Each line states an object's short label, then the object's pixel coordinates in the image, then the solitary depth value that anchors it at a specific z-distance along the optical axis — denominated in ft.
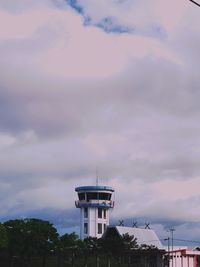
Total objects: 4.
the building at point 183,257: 444.55
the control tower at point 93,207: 572.51
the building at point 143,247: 379.70
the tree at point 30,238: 291.79
